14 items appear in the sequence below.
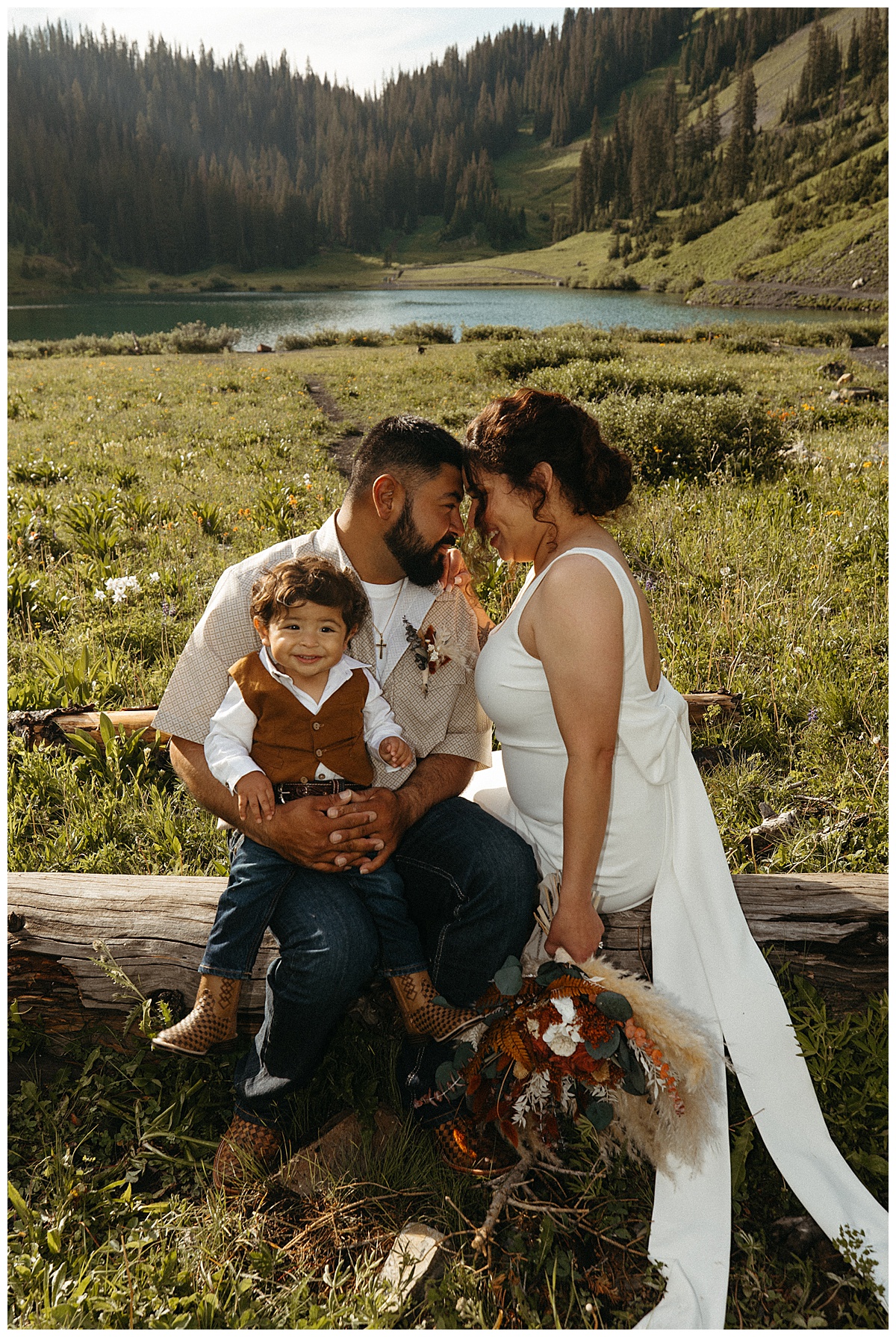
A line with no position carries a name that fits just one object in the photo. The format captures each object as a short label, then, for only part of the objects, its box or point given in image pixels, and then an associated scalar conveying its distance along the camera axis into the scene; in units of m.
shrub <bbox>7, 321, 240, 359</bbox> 30.92
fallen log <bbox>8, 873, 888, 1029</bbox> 2.76
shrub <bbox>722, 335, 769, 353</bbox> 26.64
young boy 2.61
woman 2.34
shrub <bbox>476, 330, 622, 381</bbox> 19.11
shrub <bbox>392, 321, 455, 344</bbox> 33.22
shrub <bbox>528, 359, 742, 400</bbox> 14.41
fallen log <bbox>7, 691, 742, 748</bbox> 4.20
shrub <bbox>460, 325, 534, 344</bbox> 30.79
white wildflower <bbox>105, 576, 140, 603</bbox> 5.31
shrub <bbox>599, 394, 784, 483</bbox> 9.39
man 2.49
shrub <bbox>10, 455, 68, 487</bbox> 9.49
